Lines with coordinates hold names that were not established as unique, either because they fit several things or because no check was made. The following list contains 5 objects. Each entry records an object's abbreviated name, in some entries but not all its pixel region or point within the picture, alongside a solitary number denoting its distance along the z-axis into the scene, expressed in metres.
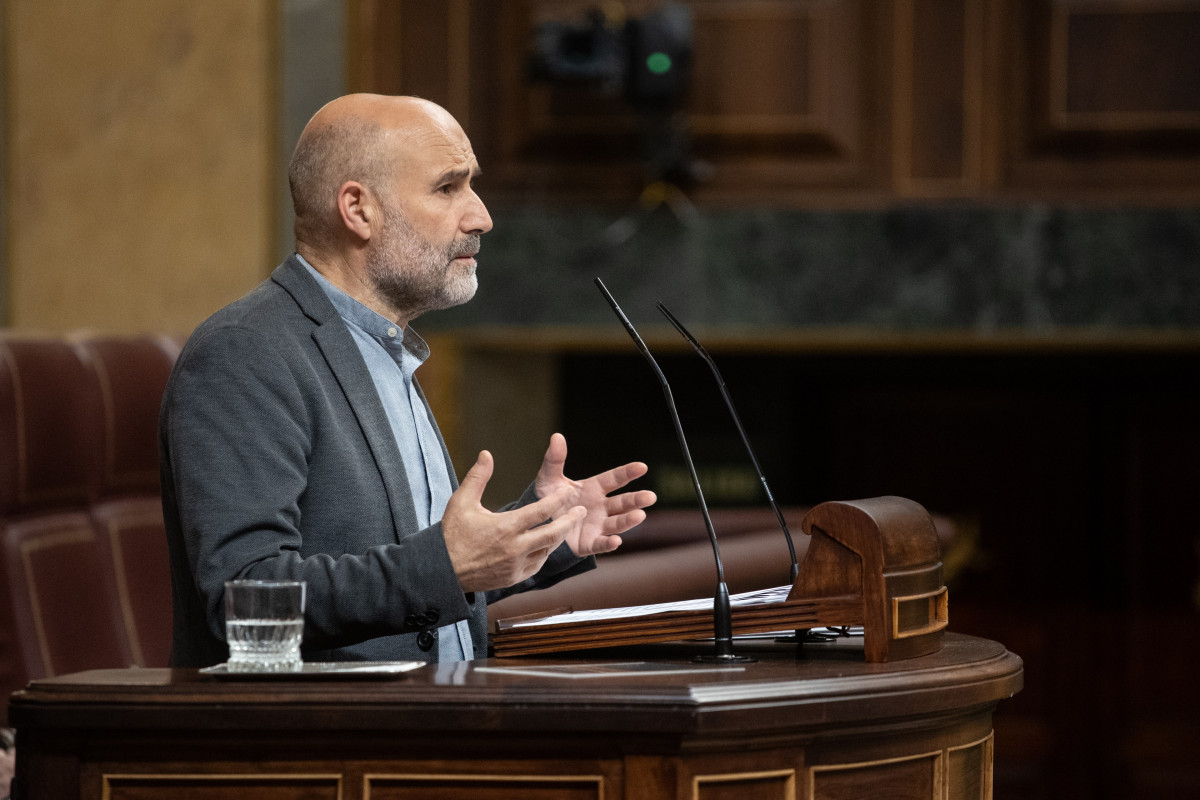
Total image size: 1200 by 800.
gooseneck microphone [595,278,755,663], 7.02
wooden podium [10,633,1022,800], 6.83
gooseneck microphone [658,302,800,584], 7.18
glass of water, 6.92
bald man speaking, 7.01
